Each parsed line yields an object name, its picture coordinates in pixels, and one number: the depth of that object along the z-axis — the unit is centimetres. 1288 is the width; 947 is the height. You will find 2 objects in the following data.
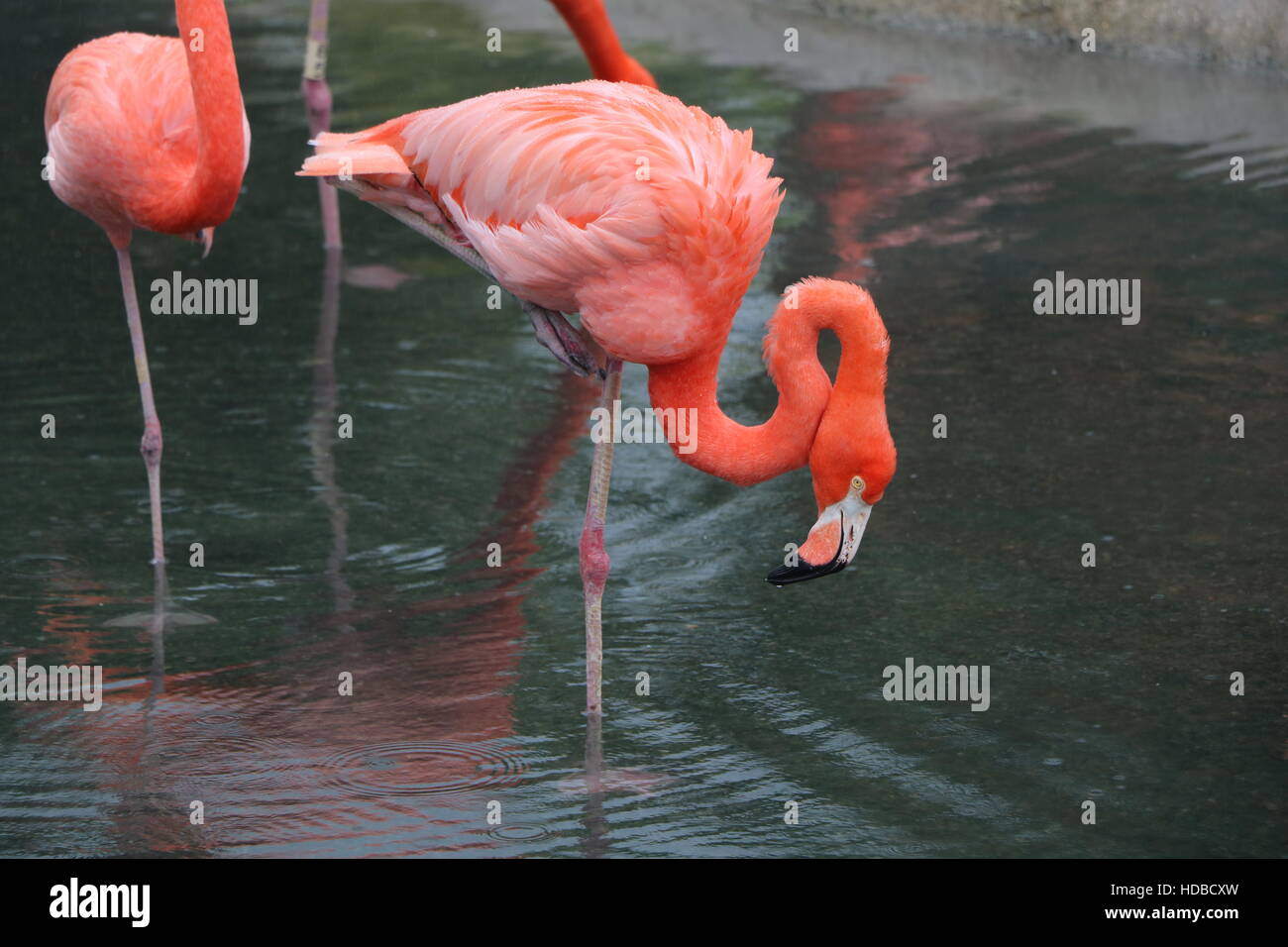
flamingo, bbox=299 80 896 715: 409
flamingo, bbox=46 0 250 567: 497
